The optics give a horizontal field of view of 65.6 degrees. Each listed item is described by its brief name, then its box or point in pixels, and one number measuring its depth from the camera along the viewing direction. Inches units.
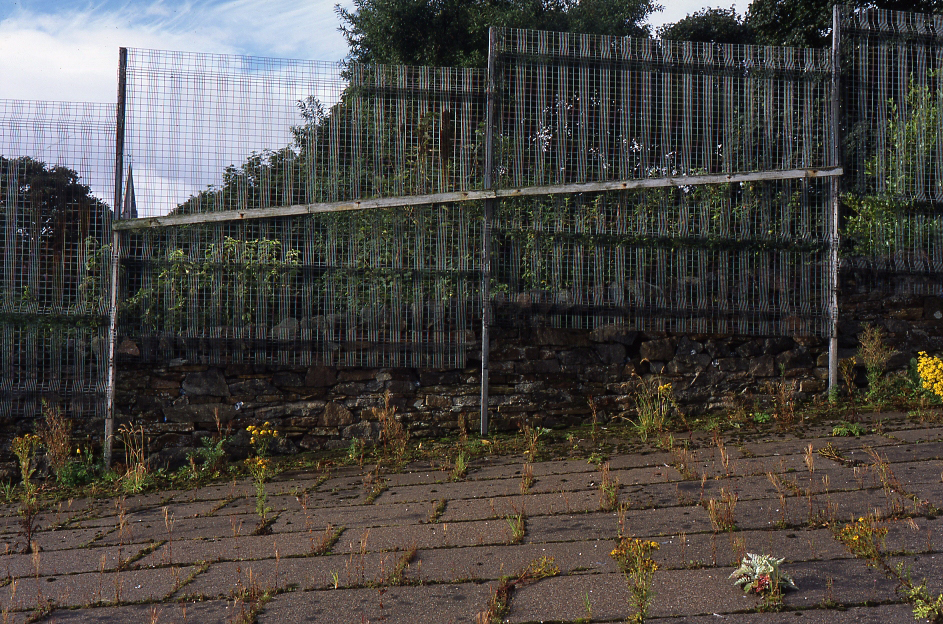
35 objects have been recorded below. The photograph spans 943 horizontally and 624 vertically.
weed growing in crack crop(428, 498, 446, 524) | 165.0
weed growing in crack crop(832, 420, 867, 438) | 218.1
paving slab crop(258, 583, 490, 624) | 112.7
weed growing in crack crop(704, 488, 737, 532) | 142.7
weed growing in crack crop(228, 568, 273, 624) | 112.6
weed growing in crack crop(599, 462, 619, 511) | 164.6
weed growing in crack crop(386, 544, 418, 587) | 125.0
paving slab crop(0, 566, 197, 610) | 126.2
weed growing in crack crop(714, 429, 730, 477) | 179.3
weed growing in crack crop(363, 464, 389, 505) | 191.0
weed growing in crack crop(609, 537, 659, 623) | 102.7
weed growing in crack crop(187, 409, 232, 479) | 230.5
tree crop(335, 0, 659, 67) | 448.8
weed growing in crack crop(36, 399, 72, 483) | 223.9
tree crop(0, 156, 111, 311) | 236.8
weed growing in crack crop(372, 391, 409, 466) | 233.9
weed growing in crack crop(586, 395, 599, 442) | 241.9
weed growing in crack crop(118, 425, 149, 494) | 217.2
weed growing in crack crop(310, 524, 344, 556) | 144.9
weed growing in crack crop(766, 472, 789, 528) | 146.3
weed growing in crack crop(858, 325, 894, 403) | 258.4
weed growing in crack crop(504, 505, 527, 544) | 146.1
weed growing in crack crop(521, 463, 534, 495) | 185.2
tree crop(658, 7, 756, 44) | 497.7
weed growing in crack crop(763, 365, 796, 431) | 235.8
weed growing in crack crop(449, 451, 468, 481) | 206.2
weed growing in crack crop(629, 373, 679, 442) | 241.9
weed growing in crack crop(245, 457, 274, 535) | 167.3
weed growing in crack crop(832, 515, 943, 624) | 100.7
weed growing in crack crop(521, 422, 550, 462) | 223.2
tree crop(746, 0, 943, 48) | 393.4
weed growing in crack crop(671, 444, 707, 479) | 185.5
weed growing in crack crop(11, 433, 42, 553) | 164.9
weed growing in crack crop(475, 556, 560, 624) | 107.8
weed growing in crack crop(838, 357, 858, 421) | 256.7
